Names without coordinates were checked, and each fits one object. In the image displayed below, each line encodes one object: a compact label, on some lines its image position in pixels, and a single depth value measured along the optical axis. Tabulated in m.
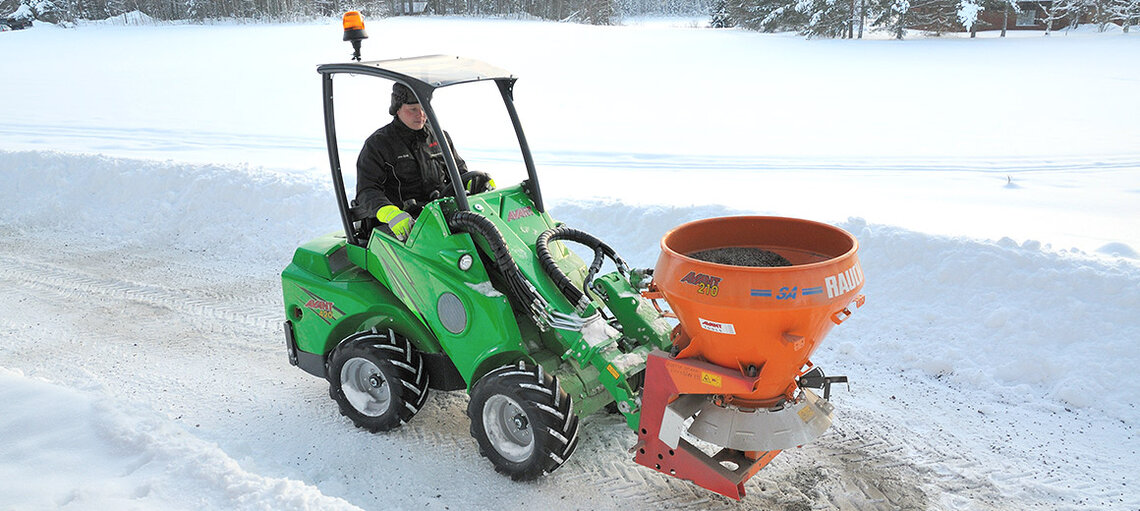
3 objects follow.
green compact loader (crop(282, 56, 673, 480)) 3.96
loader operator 4.75
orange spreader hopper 3.13
